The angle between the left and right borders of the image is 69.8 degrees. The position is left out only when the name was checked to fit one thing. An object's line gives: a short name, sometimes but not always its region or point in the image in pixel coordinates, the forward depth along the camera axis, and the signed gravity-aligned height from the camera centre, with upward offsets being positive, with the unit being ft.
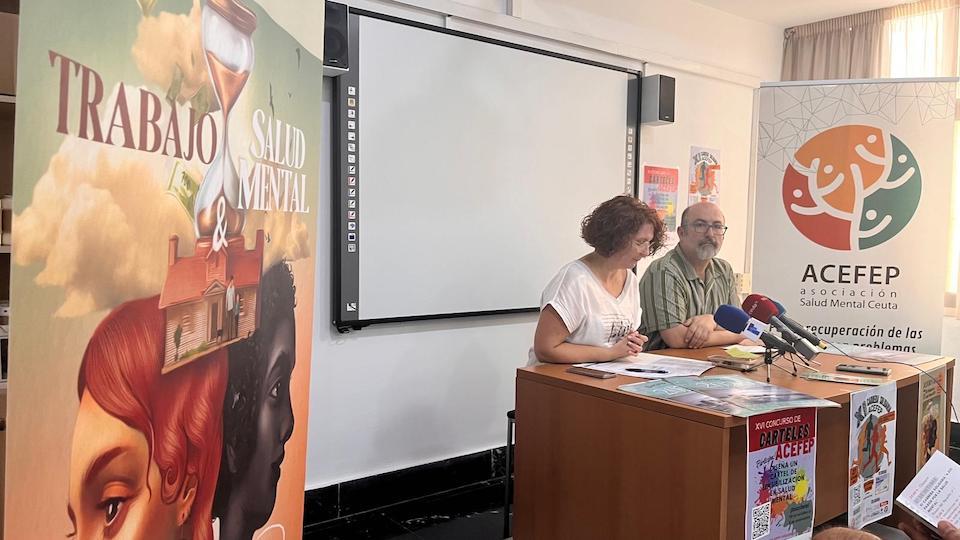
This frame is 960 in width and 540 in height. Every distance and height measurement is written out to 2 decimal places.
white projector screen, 9.21 +0.99
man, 8.41 -0.70
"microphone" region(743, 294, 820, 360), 6.50 -0.79
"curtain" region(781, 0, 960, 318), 12.81 +3.82
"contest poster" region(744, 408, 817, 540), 5.24 -1.87
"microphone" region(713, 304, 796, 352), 6.53 -0.87
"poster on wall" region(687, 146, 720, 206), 13.55 +1.20
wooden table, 5.22 -1.93
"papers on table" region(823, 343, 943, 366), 7.75 -1.35
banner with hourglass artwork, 2.16 -0.17
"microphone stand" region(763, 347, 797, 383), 6.81 -1.18
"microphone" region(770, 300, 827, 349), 6.79 -0.89
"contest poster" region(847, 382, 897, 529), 6.29 -2.04
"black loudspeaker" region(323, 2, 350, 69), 8.42 +2.36
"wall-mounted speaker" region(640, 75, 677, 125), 12.16 +2.41
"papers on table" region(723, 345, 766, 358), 7.86 -1.32
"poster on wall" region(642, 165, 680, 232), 12.85 +0.84
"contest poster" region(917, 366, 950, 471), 7.41 -1.95
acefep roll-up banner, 10.39 +0.51
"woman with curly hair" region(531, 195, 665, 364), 7.27 -0.68
